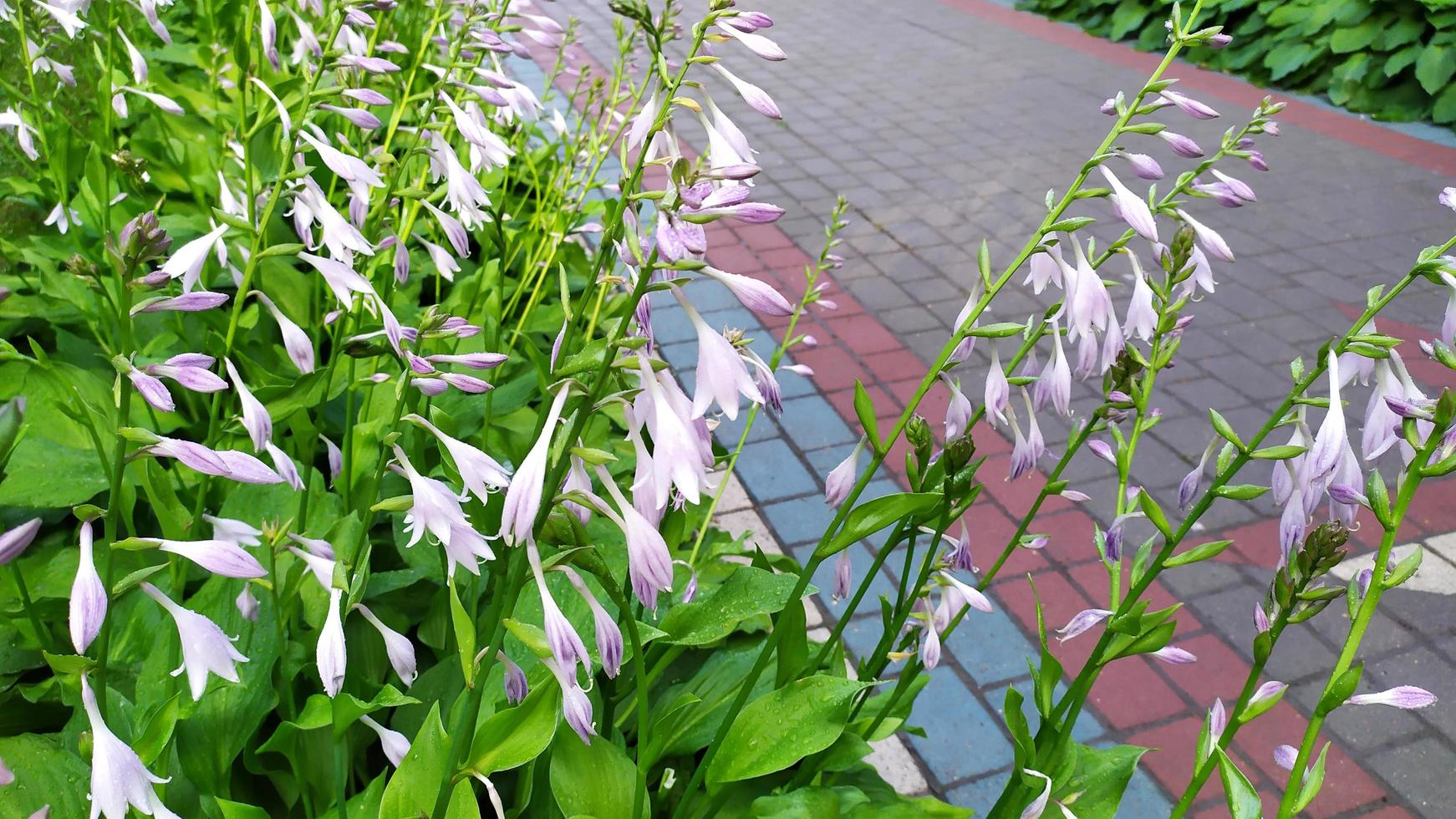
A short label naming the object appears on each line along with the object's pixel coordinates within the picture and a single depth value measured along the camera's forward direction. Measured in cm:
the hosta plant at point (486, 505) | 35
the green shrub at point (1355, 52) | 262
